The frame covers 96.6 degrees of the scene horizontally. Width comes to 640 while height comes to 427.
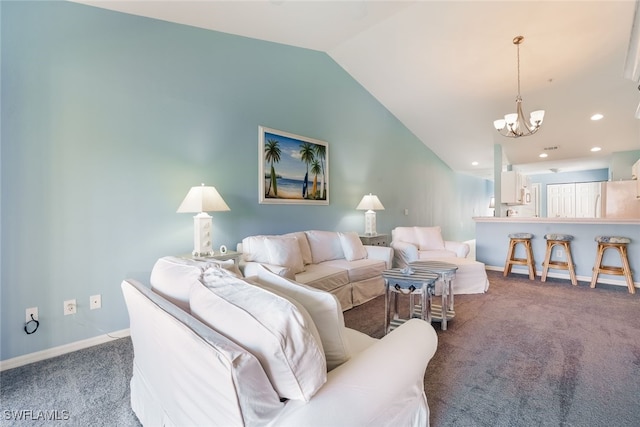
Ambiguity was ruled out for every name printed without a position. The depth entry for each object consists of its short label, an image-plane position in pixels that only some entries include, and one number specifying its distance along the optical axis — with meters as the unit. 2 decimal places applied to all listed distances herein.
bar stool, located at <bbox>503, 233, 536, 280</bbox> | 4.40
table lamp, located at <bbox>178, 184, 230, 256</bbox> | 2.56
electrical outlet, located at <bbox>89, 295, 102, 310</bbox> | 2.31
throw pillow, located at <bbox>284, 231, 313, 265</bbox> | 3.37
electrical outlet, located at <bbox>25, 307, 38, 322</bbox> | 2.06
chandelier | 3.41
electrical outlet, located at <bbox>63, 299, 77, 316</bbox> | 2.21
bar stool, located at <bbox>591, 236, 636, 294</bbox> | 3.73
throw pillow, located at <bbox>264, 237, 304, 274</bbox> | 2.88
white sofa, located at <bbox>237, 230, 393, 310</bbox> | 2.91
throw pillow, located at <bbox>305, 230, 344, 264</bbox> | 3.52
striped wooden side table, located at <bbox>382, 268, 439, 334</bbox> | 2.37
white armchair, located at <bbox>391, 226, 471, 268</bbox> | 4.07
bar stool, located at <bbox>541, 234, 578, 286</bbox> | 4.10
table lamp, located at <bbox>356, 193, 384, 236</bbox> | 4.57
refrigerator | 5.08
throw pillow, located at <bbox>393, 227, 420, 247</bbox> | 4.56
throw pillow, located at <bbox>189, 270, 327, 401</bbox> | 0.81
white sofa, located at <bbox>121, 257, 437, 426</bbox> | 0.77
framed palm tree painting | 3.55
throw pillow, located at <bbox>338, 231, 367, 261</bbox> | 3.63
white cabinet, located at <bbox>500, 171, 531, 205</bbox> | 5.54
